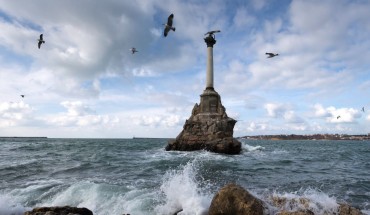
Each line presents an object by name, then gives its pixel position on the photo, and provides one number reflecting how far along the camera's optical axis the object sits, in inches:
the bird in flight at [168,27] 515.8
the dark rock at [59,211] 279.3
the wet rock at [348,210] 305.6
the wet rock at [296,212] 276.3
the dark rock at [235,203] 290.8
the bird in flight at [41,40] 587.8
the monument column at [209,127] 1509.6
